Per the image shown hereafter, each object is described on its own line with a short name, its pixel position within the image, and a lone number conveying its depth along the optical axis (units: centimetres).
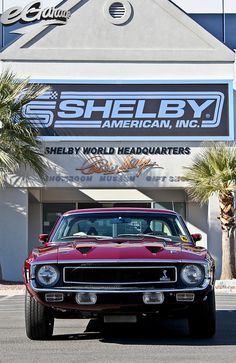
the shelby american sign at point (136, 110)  2417
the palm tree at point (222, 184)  2127
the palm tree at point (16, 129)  2048
